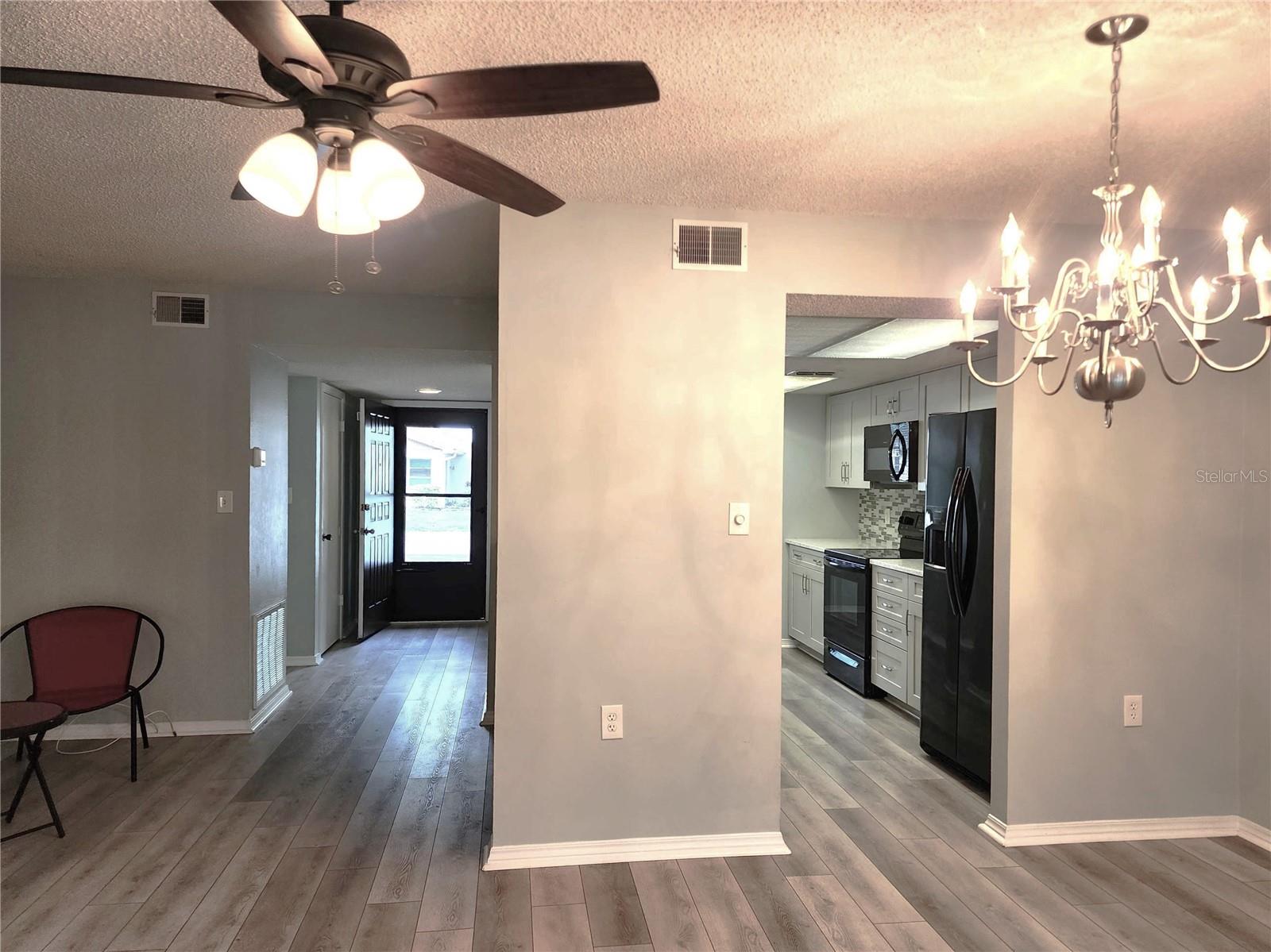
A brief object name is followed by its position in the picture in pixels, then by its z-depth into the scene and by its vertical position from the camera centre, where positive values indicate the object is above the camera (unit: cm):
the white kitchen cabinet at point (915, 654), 443 -99
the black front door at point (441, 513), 738 -33
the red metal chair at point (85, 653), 362 -84
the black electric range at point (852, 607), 507 -86
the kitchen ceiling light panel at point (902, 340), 388 +76
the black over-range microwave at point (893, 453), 519 +19
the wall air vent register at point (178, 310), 407 +87
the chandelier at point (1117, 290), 155 +41
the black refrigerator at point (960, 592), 347 -52
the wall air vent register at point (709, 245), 289 +86
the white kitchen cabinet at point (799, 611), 614 -105
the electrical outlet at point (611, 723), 286 -89
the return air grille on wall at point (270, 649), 433 -100
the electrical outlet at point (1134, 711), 306 -89
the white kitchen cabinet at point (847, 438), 598 +33
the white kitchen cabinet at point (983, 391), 435 +51
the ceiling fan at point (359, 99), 127 +65
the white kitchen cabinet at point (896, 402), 524 +55
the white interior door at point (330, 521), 593 -34
